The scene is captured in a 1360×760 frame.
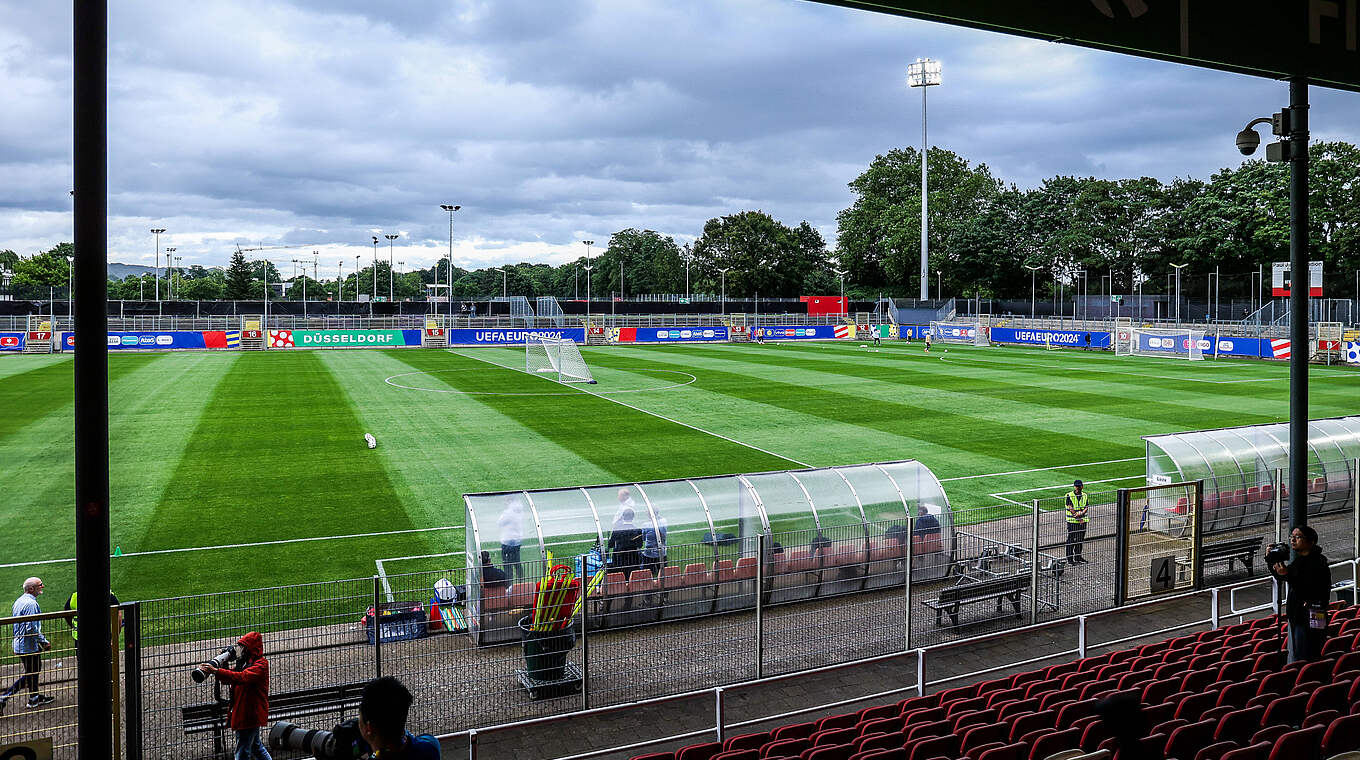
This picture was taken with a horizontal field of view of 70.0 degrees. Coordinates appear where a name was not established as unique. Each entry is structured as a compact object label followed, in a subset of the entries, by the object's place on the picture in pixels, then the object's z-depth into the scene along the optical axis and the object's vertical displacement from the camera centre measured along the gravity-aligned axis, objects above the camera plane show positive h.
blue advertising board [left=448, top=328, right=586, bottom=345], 74.31 +1.36
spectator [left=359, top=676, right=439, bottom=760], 4.08 -1.53
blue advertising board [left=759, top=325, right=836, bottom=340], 85.25 +1.71
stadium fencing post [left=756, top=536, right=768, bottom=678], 11.13 -3.15
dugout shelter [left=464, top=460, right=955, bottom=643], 12.30 -2.46
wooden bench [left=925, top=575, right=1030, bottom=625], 12.86 -3.28
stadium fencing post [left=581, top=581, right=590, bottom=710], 10.28 -3.30
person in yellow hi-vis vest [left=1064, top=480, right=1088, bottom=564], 15.52 -2.74
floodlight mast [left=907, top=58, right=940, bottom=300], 102.19 +29.00
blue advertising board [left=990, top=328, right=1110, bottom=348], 71.44 +1.01
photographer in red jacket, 8.54 -3.00
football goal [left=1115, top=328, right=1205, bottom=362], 60.31 +0.40
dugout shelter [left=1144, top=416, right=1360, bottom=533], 16.69 -2.04
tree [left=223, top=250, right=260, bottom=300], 141.75 +11.12
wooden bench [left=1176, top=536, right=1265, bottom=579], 14.87 -3.14
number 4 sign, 14.08 -3.27
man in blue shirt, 9.64 -3.09
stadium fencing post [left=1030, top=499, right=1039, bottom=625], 12.98 -2.98
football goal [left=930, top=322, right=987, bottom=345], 79.19 +1.50
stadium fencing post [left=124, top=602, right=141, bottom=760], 7.95 -2.63
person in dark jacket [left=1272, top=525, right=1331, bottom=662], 8.47 -2.25
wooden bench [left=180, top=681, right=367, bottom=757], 9.34 -3.49
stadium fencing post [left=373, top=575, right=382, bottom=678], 10.12 -2.97
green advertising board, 71.06 +1.24
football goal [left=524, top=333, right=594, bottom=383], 47.03 -0.50
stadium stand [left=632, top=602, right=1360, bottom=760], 6.37 -2.70
